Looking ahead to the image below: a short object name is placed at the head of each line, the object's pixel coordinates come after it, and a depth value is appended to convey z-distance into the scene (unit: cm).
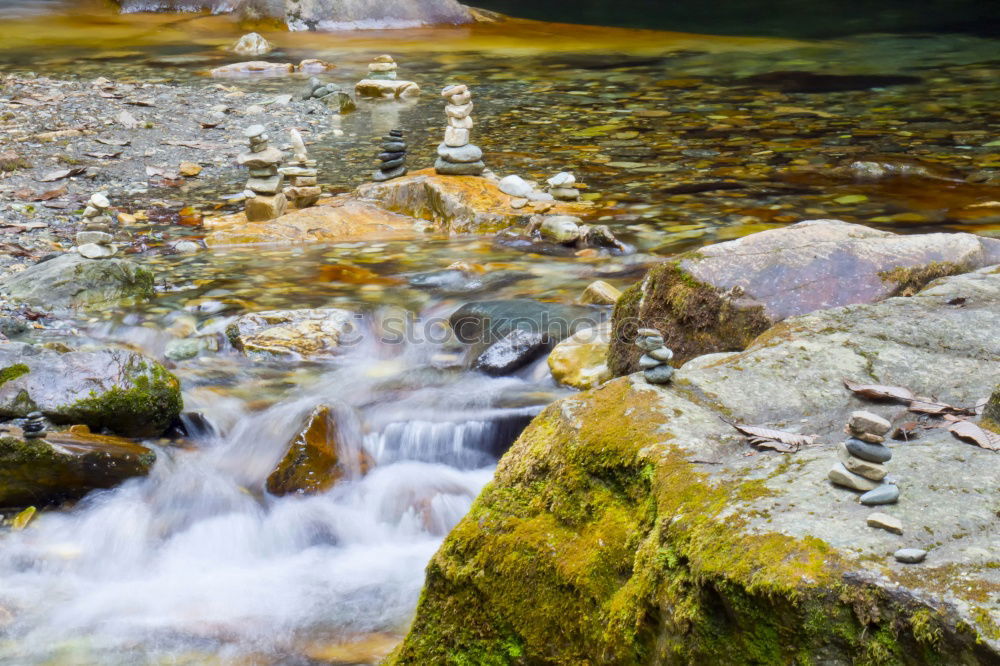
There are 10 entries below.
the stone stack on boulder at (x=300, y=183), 891
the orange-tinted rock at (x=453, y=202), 841
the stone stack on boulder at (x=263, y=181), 834
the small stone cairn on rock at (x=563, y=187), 887
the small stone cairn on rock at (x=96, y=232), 717
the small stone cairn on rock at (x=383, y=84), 1467
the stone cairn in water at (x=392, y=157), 918
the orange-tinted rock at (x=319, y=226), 820
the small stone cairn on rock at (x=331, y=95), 1398
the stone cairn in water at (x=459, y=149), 890
